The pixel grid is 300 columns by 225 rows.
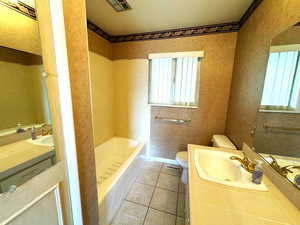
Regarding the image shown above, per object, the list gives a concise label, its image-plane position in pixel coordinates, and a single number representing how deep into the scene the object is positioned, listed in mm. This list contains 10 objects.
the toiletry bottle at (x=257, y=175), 839
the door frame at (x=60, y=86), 579
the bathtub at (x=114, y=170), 1238
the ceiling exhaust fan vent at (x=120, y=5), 1412
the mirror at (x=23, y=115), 541
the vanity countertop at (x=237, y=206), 608
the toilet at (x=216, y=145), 1603
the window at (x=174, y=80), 2094
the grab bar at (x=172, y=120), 2210
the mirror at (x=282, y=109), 788
